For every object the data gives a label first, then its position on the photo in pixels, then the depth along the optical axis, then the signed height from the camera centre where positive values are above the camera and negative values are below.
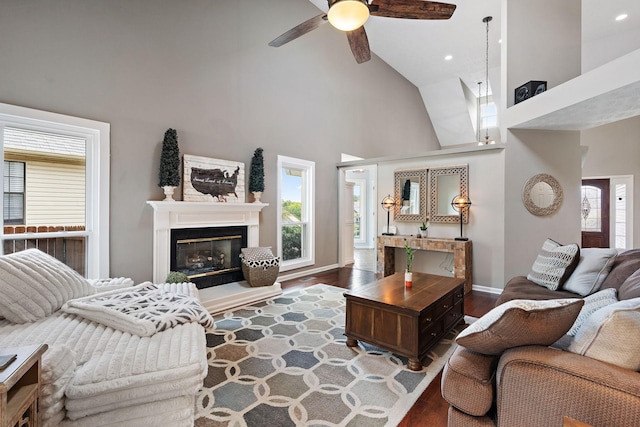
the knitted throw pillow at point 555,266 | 2.66 -0.50
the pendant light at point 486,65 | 5.15 +3.33
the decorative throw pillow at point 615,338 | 1.07 -0.47
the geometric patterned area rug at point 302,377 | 1.74 -1.19
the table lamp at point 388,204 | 5.36 +0.16
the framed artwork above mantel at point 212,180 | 3.74 +0.44
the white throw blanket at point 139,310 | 1.77 -0.66
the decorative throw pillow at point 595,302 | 1.66 -0.55
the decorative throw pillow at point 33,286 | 1.77 -0.49
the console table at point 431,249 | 4.43 -0.60
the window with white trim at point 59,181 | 2.63 +0.30
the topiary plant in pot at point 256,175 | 4.42 +0.56
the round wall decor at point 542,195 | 4.30 +0.26
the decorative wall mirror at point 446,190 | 4.70 +0.38
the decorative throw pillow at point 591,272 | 2.42 -0.50
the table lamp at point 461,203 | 4.61 +0.15
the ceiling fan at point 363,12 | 2.36 +1.79
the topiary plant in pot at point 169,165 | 3.41 +0.55
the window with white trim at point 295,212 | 5.05 +0.01
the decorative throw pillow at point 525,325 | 1.17 -0.45
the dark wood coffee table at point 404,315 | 2.24 -0.86
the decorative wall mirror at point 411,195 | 5.14 +0.32
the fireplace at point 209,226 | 3.46 -0.19
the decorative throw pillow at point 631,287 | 1.73 -0.46
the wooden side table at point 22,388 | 0.94 -0.66
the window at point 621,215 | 6.40 -0.04
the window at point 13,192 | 2.60 +0.18
